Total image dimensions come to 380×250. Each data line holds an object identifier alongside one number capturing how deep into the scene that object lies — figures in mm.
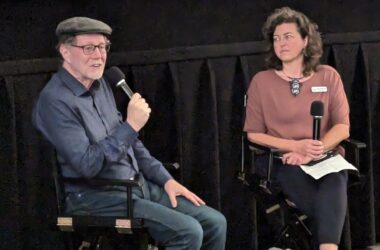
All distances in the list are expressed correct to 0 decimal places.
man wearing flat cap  5035
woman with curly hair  5918
